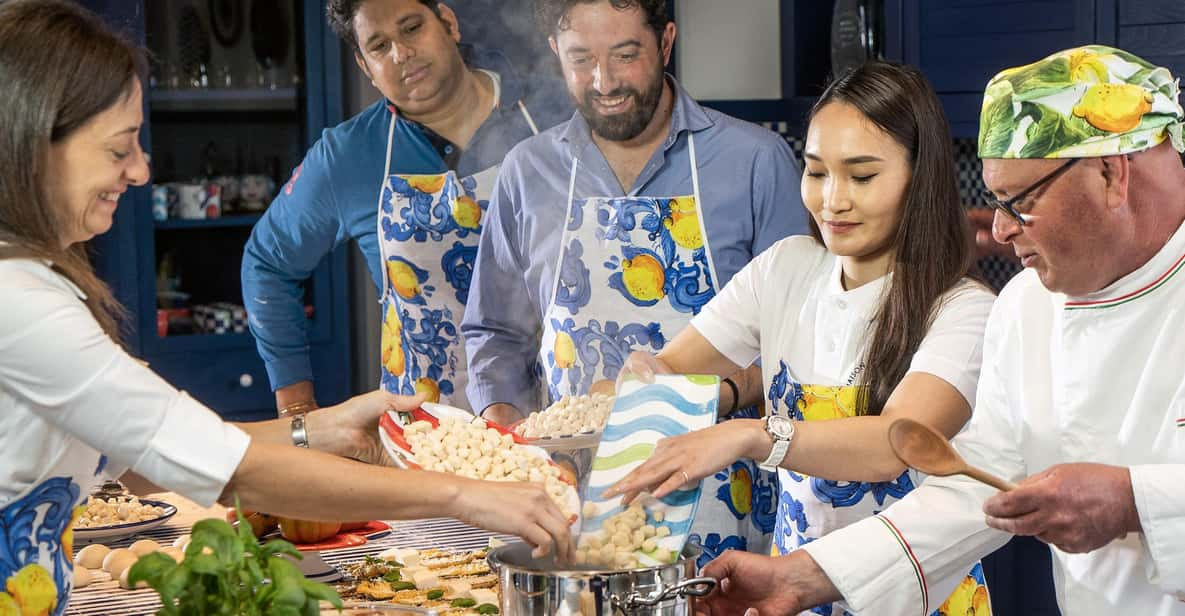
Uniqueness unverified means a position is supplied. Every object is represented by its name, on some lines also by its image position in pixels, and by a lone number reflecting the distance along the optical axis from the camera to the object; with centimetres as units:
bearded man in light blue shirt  239
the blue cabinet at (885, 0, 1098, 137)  301
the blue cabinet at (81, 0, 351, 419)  405
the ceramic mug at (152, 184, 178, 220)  409
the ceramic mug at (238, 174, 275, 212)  423
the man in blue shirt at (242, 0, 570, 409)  289
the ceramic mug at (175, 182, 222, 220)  414
